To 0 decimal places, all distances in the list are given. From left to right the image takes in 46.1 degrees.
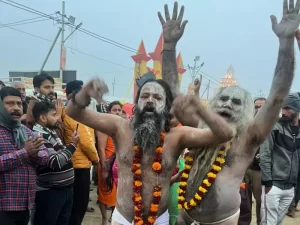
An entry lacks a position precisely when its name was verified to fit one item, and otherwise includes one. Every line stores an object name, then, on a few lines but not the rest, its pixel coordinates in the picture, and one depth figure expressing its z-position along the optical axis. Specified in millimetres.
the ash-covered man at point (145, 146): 2590
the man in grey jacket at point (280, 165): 4188
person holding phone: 3416
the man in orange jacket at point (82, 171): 4336
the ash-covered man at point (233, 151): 2590
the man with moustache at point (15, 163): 2984
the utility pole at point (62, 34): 24550
